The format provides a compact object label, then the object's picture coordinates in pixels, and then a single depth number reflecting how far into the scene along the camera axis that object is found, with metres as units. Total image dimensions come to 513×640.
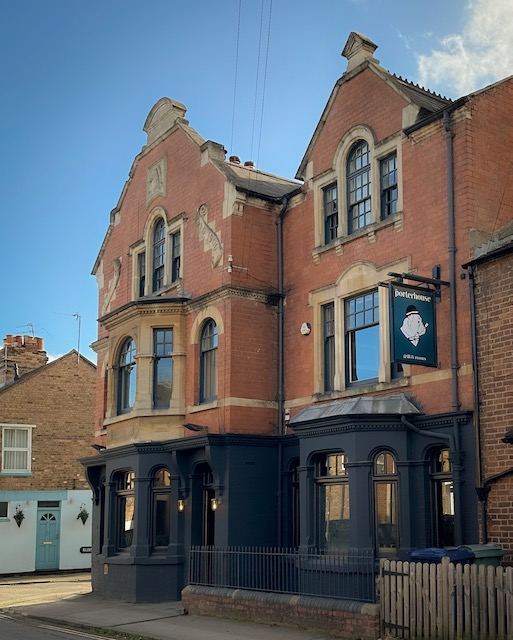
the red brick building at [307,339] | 16.52
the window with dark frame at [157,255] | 23.31
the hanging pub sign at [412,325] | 15.82
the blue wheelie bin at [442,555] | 13.80
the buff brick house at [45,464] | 33.19
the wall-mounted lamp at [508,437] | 14.44
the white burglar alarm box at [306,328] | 20.05
